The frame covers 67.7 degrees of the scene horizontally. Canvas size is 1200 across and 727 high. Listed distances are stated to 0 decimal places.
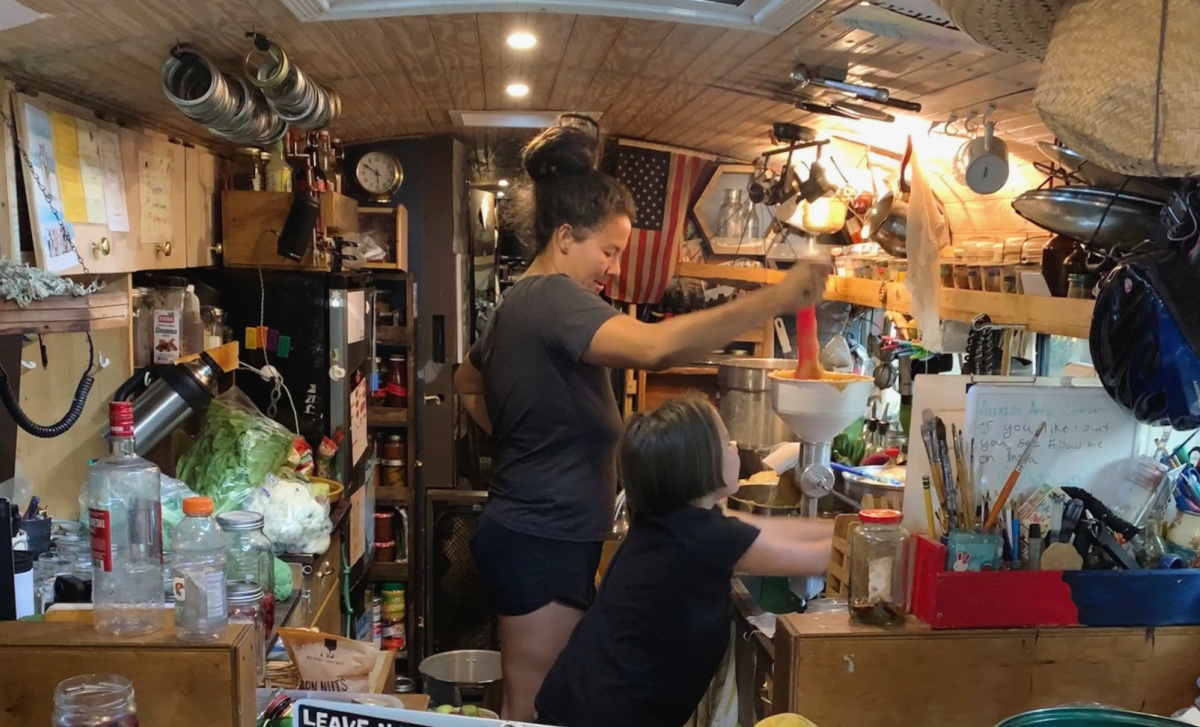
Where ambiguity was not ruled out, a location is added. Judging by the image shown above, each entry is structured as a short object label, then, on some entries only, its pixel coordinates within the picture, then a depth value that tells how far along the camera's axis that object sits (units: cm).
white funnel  206
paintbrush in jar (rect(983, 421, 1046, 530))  123
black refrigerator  280
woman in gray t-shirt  187
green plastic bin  97
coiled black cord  152
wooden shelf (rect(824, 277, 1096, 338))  167
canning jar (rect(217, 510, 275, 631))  194
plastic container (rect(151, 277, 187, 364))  229
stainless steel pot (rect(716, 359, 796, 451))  307
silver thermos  215
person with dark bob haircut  166
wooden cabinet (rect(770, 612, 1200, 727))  118
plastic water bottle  111
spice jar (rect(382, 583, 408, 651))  352
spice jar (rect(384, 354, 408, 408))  374
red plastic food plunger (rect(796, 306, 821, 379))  215
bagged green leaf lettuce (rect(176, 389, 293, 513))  235
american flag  419
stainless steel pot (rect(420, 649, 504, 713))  310
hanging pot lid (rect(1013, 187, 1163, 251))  153
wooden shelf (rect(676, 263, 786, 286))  393
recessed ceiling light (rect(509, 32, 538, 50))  228
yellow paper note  178
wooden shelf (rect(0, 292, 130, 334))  130
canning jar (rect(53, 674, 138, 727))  103
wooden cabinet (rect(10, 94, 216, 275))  176
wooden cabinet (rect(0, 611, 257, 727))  109
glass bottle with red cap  116
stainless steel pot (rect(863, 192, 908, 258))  264
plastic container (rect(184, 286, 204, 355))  238
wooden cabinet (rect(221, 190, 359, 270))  273
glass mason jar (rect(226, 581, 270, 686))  168
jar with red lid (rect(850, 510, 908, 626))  122
